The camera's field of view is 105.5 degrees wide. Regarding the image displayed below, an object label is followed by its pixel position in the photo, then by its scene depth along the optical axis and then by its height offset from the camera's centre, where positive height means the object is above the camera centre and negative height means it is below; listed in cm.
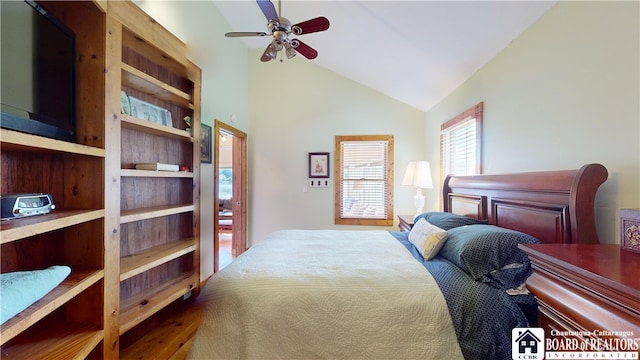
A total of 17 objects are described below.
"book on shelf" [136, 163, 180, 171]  188 +10
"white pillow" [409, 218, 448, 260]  177 -46
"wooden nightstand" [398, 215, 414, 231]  314 -57
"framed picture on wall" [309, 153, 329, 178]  436 +30
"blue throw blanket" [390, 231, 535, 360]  124 -71
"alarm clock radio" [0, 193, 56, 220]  88 -10
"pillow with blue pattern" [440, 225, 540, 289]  138 -46
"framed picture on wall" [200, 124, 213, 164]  298 +45
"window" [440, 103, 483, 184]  255 +45
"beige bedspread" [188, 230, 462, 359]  126 -74
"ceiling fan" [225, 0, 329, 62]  187 +123
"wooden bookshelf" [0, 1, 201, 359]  106 -13
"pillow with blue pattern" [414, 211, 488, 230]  208 -36
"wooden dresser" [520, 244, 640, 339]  67 -34
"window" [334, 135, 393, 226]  432 +1
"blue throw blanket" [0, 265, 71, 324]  78 -38
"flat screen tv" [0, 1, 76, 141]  91 +46
